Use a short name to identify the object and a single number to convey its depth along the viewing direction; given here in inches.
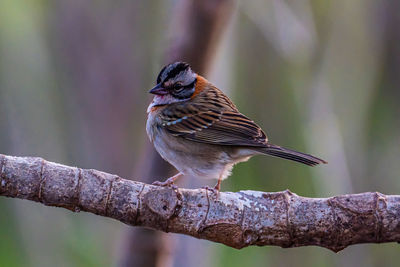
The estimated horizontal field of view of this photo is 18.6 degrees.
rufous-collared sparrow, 327.9
